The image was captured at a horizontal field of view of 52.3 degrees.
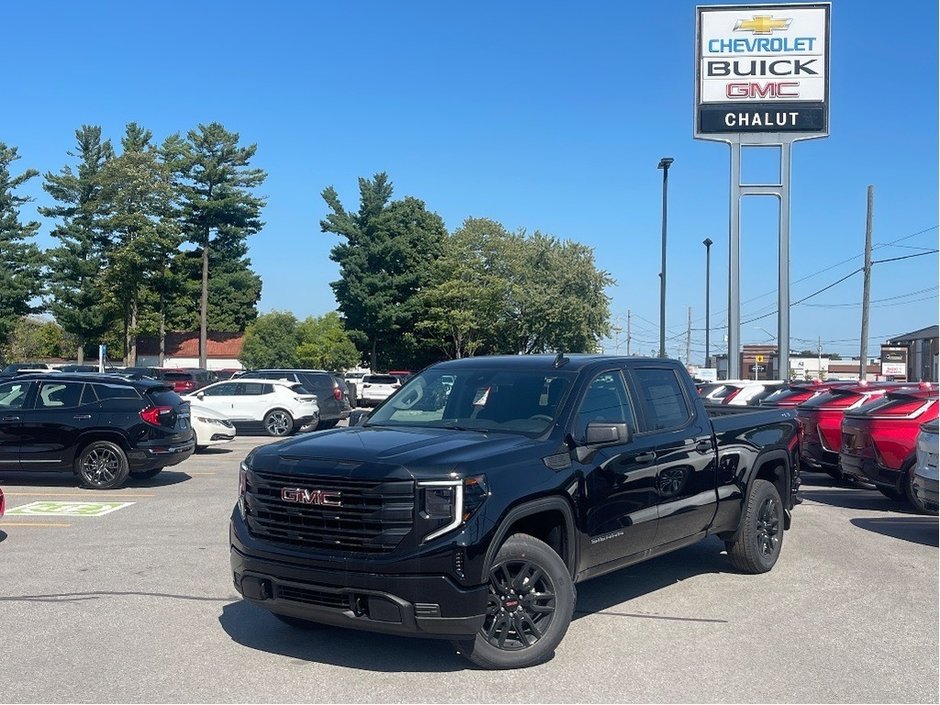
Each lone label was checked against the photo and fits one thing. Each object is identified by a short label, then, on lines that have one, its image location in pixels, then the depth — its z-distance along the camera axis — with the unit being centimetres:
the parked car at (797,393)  1712
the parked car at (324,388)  2828
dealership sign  2975
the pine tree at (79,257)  6359
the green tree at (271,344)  6084
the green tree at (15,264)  6259
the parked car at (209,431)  1966
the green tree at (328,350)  6078
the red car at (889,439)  1216
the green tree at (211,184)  6187
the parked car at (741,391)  1962
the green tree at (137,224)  5919
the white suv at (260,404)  2614
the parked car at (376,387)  4153
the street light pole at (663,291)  3631
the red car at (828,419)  1487
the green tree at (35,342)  8544
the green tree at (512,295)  5762
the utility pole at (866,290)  3616
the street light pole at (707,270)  4916
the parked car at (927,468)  1019
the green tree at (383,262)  6353
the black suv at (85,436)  1390
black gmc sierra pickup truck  543
